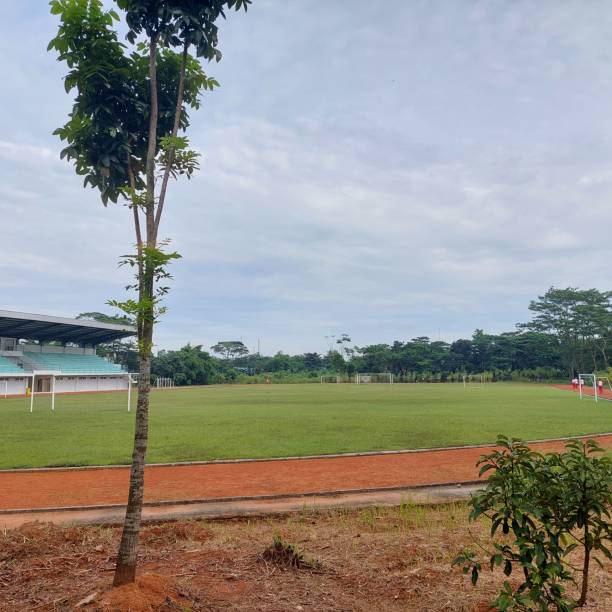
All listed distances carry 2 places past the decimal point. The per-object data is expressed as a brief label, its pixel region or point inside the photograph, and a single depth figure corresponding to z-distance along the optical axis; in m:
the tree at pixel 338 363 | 90.19
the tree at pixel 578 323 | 71.00
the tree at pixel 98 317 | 89.44
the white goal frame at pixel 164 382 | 70.31
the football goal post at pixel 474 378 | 80.12
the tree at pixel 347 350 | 104.21
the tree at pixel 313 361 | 108.16
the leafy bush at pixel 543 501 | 3.11
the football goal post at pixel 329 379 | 82.06
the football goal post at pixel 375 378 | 83.94
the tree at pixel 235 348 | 118.88
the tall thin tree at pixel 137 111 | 4.24
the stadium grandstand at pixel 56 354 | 46.94
